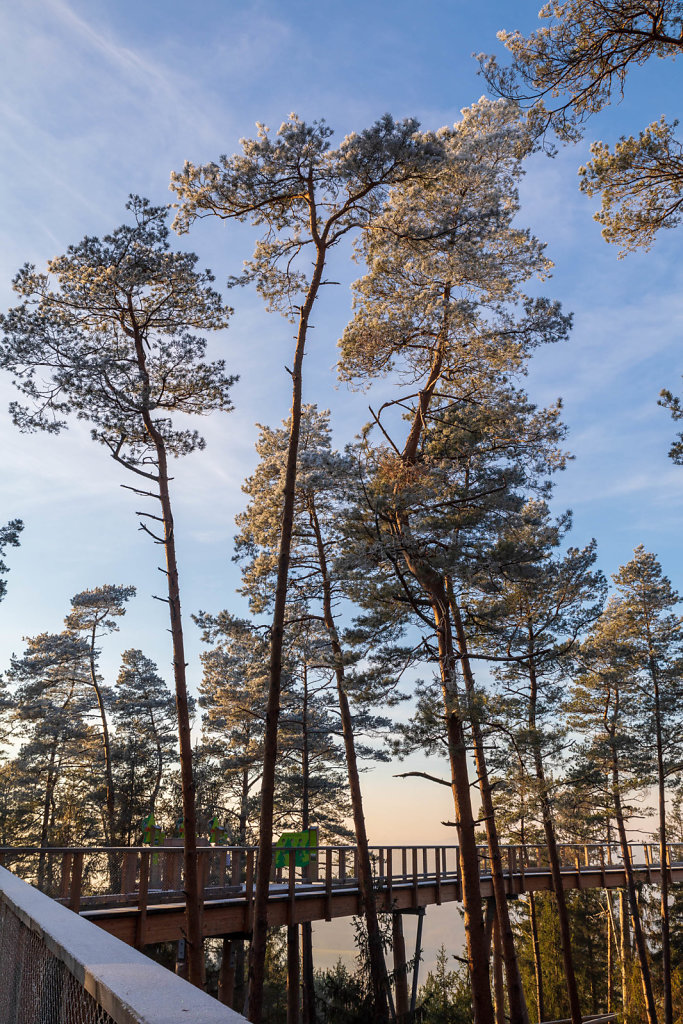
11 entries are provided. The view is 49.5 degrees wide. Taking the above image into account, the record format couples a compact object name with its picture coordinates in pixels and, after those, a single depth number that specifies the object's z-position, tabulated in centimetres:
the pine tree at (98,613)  2761
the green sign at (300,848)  1492
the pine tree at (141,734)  2881
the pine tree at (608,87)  750
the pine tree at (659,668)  2309
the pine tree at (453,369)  1241
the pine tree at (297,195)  1100
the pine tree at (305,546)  1678
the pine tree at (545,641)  1662
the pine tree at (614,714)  2266
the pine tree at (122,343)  1245
